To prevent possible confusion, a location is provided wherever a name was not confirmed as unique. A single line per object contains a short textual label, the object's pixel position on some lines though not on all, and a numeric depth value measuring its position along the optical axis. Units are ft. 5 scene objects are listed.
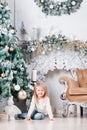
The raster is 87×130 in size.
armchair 17.81
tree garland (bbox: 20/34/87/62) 19.71
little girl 16.22
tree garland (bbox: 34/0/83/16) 20.49
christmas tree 16.70
